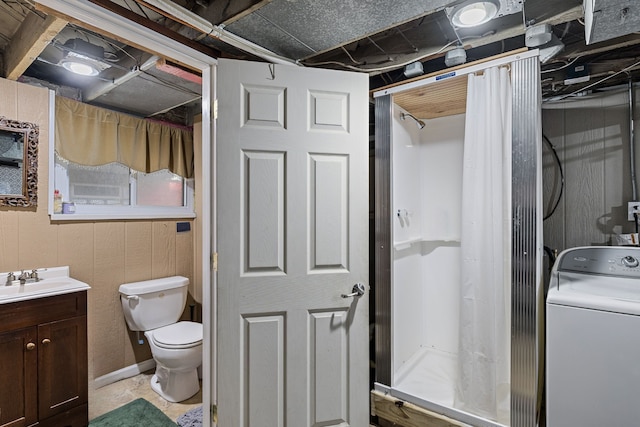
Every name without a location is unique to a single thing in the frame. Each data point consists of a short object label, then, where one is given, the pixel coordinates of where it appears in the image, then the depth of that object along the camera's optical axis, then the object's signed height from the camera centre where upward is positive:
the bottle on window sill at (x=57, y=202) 2.30 +0.09
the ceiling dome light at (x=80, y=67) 1.87 +0.87
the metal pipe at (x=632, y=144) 1.90 +0.40
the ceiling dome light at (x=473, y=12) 1.32 +0.84
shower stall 1.56 -0.19
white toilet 2.29 -0.89
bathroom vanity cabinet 1.75 -0.83
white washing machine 1.29 -0.59
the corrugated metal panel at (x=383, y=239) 2.00 -0.15
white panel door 1.63 -0.16
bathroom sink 1.80 -0.43
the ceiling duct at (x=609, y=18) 1.10 +0.69
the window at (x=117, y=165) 2.39 +0.41
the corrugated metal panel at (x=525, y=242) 1.54 -0.14
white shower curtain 1.68 -0.21
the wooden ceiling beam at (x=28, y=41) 1.56 +0.90
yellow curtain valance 2.36 +0.60
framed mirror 2.09 +0.34
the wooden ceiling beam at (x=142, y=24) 1.29 +0.83
